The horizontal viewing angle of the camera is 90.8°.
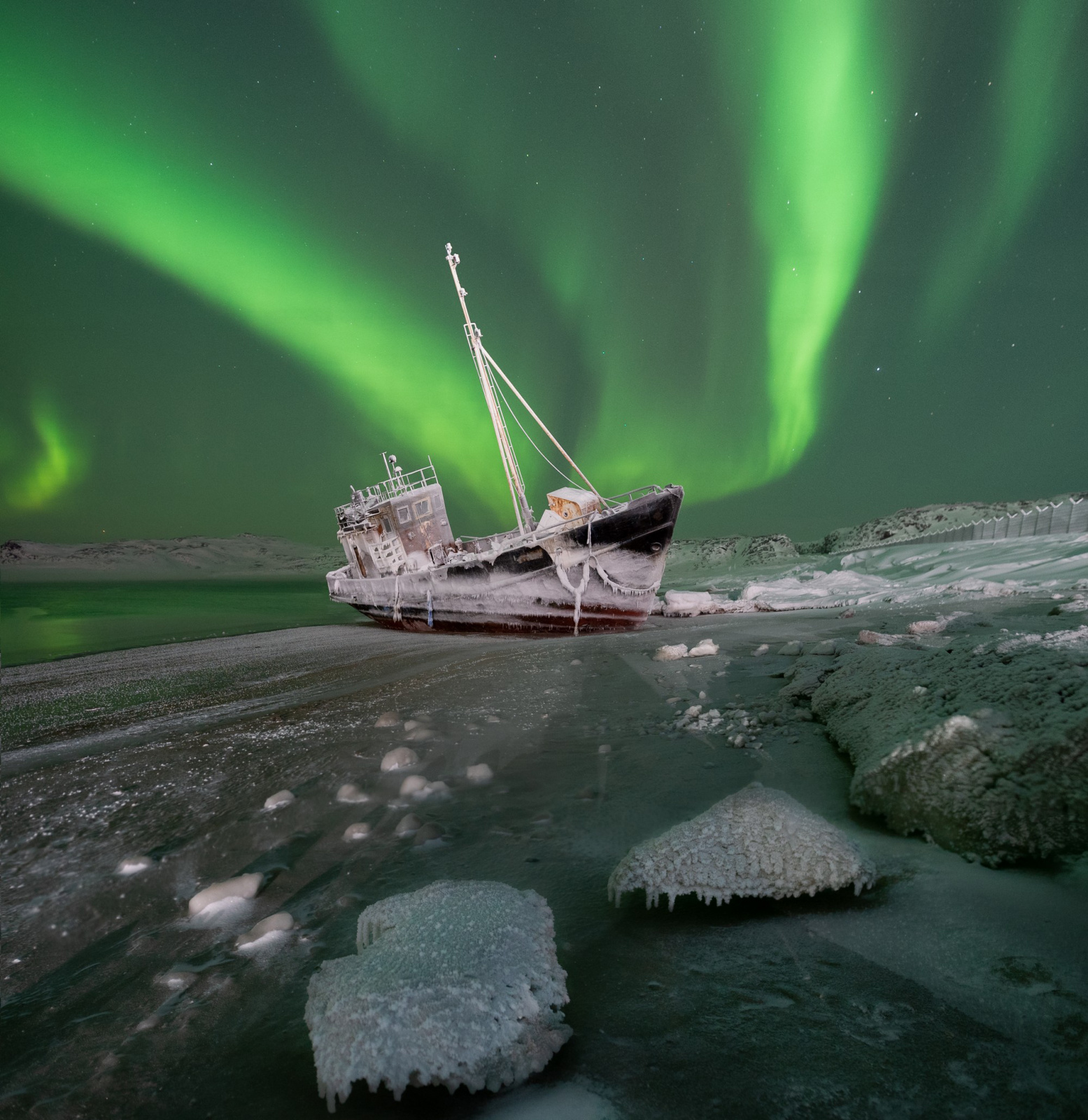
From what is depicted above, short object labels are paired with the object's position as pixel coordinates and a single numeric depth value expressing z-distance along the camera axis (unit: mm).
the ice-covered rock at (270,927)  2258
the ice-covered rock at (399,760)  4207
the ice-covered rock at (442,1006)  1413
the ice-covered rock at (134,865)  2986
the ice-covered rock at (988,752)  2184
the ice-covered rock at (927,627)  6297
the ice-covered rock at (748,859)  2090
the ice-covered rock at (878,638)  5902
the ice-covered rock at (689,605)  17734
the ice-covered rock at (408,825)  3097
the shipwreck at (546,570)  15820
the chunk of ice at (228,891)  2508
